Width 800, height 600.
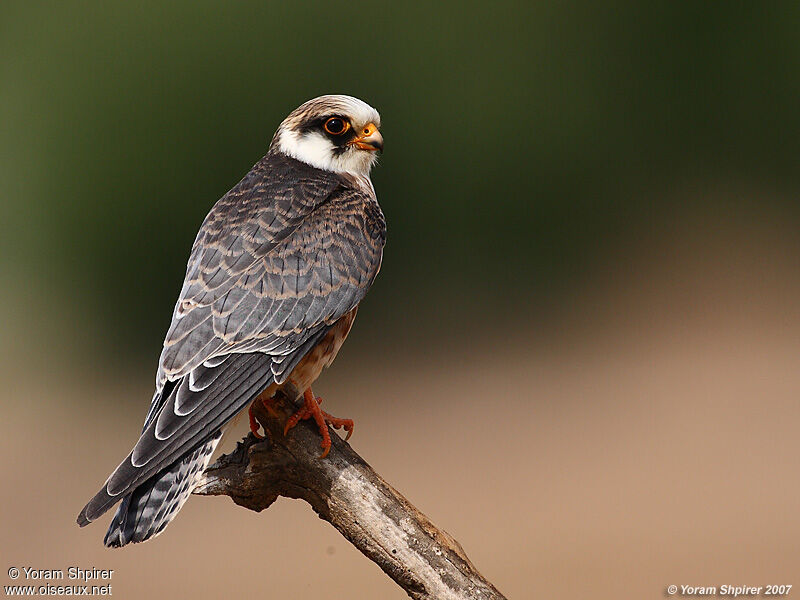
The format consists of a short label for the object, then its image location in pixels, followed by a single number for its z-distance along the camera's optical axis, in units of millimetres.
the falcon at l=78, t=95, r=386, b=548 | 6102
